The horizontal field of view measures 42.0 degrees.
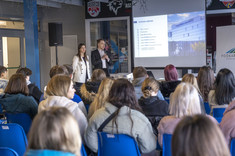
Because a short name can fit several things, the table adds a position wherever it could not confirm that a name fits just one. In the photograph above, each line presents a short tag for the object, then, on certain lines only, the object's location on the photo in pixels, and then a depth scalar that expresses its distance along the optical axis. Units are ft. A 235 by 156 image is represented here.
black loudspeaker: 26.87
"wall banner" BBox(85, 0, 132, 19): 29.07
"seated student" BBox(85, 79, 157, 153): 7.83
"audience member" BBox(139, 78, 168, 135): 10.16
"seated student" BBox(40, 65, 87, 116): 15.08
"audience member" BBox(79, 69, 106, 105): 13.44
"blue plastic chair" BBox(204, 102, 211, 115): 13.24
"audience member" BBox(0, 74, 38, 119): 11.42
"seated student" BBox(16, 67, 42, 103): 14.69
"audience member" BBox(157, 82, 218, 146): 7.52
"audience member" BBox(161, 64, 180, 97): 16.47
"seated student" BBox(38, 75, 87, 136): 8.95
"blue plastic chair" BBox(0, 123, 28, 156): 8.67
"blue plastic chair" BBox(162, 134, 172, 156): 7.57
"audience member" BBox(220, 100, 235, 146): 7.54
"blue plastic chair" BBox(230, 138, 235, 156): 7.34
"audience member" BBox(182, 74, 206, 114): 12.92
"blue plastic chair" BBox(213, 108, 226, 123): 10.46
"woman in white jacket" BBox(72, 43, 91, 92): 23.47
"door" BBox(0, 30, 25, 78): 31.14
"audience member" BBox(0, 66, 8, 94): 16.60
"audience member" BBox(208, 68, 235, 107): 11.69
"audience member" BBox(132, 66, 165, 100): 14.40
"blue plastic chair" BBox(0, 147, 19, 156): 7.95
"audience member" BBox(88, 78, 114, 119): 10.07
